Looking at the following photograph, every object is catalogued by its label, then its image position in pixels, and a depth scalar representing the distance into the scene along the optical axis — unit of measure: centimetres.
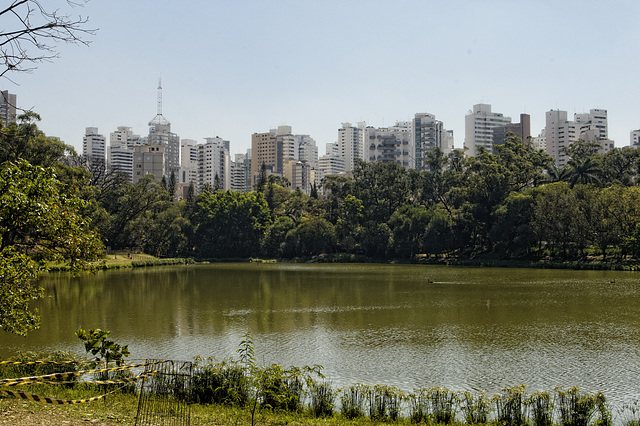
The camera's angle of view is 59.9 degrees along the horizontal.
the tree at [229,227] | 7775
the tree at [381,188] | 7481
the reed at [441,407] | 959
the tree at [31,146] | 4616
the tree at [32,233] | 1045
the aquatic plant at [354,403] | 973
